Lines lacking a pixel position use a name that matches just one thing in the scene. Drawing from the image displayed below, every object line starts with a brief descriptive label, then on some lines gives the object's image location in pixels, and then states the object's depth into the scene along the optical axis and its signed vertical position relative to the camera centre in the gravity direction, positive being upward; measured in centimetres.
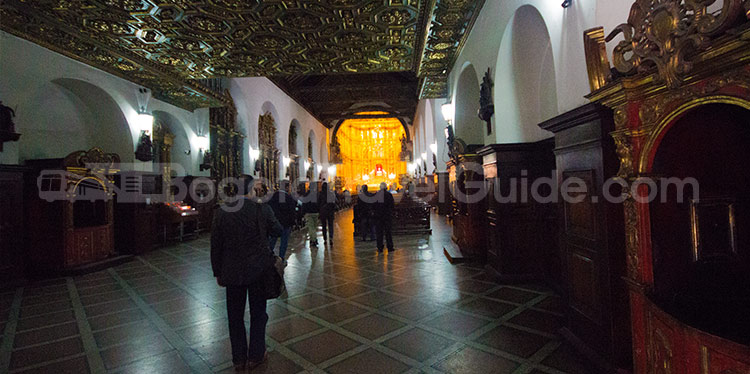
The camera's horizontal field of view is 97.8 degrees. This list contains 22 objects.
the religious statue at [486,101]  543 +149
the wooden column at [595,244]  249 -49
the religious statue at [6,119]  541 +151
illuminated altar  3195 +434
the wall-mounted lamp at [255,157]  1227 +158
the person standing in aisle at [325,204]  817 -20
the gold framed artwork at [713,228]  211 -31
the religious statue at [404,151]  2778 +363
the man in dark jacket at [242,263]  258 -51
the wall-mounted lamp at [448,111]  850 +211
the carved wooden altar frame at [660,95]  147 +47
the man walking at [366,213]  873 -53
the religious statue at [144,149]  818 +139
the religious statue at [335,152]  2617 +349
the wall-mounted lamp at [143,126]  822 +198
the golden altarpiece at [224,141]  1105 +204
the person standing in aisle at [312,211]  789 -37
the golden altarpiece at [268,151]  1323 +202
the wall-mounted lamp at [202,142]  1081 +195
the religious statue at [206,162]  1069 +127
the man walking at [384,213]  730 -45
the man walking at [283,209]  632 -22
